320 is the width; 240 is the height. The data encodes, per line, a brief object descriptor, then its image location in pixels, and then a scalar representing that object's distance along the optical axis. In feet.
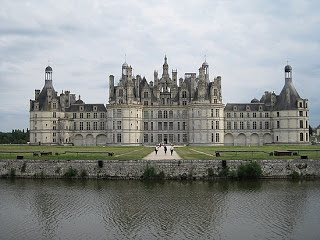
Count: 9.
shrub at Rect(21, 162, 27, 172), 122.21
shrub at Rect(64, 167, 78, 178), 118.52
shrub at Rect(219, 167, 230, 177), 115.03
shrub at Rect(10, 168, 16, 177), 122.21
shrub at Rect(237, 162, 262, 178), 114.93
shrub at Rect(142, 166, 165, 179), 114.93
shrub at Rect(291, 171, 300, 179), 116.37
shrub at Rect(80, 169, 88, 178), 118.32
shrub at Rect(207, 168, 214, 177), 115.55
